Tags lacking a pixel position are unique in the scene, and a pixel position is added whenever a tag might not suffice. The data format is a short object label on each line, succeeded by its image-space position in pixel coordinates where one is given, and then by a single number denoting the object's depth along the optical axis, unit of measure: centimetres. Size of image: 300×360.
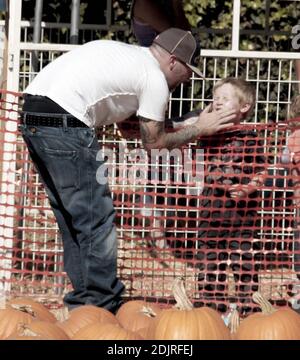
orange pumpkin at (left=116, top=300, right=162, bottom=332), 807
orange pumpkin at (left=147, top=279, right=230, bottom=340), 733
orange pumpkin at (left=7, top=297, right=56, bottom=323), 798
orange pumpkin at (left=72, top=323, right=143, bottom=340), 720
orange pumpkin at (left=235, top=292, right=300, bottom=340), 752
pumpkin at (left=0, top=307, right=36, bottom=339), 744
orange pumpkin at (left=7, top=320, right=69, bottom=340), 689
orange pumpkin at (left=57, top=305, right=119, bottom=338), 781
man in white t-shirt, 868
